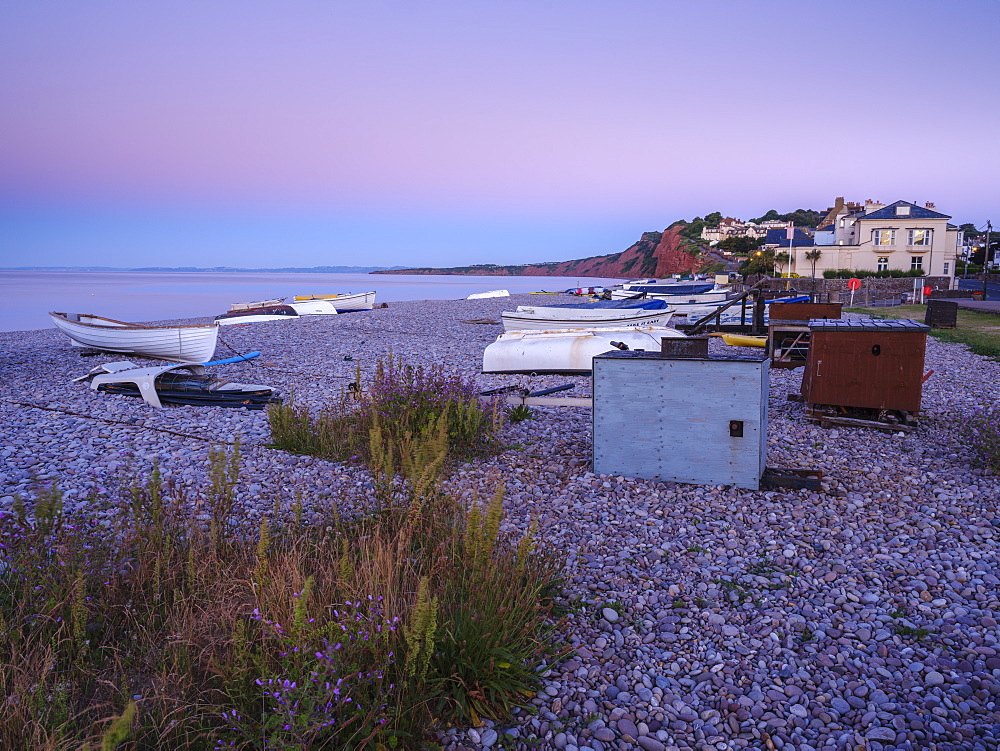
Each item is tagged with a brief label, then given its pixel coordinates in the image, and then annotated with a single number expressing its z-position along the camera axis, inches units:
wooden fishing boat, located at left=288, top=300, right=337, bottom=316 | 1482.5
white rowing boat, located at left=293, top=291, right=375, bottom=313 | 1627.7
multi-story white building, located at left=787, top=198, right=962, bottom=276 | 2277.3
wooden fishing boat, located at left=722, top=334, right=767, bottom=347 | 664.4
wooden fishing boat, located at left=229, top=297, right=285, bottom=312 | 1642.5
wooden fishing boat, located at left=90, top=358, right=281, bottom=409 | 396.8
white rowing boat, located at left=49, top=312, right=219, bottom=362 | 577.0
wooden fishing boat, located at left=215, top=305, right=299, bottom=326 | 1311.5
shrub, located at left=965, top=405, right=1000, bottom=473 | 264.5
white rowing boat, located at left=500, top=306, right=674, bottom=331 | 713.6
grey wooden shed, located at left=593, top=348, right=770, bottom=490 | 237.8
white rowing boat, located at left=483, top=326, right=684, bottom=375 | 529.7
